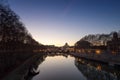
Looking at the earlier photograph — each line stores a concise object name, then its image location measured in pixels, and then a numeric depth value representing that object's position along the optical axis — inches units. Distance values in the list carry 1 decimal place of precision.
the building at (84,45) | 2618.1
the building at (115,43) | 1394.2
